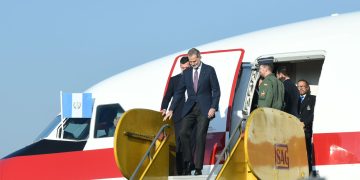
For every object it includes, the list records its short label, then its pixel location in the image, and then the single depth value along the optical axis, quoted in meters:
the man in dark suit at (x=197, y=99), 13.87
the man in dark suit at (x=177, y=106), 14.42
